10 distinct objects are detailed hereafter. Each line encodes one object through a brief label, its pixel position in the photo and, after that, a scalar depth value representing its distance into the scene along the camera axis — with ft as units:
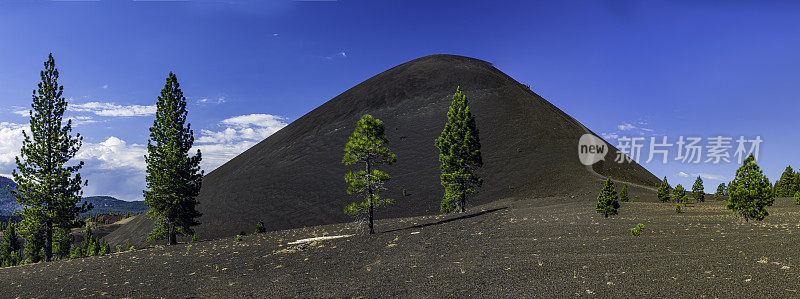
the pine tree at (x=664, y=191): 166.06
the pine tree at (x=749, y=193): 81.30
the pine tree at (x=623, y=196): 153.07
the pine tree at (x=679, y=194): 157.68
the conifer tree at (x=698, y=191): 188.85
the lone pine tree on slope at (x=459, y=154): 132.98
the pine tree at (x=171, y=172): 119.55
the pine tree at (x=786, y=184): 172.54
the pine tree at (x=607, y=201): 96.22
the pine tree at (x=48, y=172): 118.01
